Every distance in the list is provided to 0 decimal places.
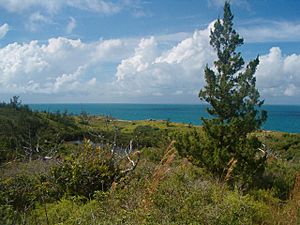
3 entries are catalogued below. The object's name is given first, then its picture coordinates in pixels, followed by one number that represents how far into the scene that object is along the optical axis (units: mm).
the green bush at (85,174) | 8242
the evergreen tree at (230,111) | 10656
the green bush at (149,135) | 31178
